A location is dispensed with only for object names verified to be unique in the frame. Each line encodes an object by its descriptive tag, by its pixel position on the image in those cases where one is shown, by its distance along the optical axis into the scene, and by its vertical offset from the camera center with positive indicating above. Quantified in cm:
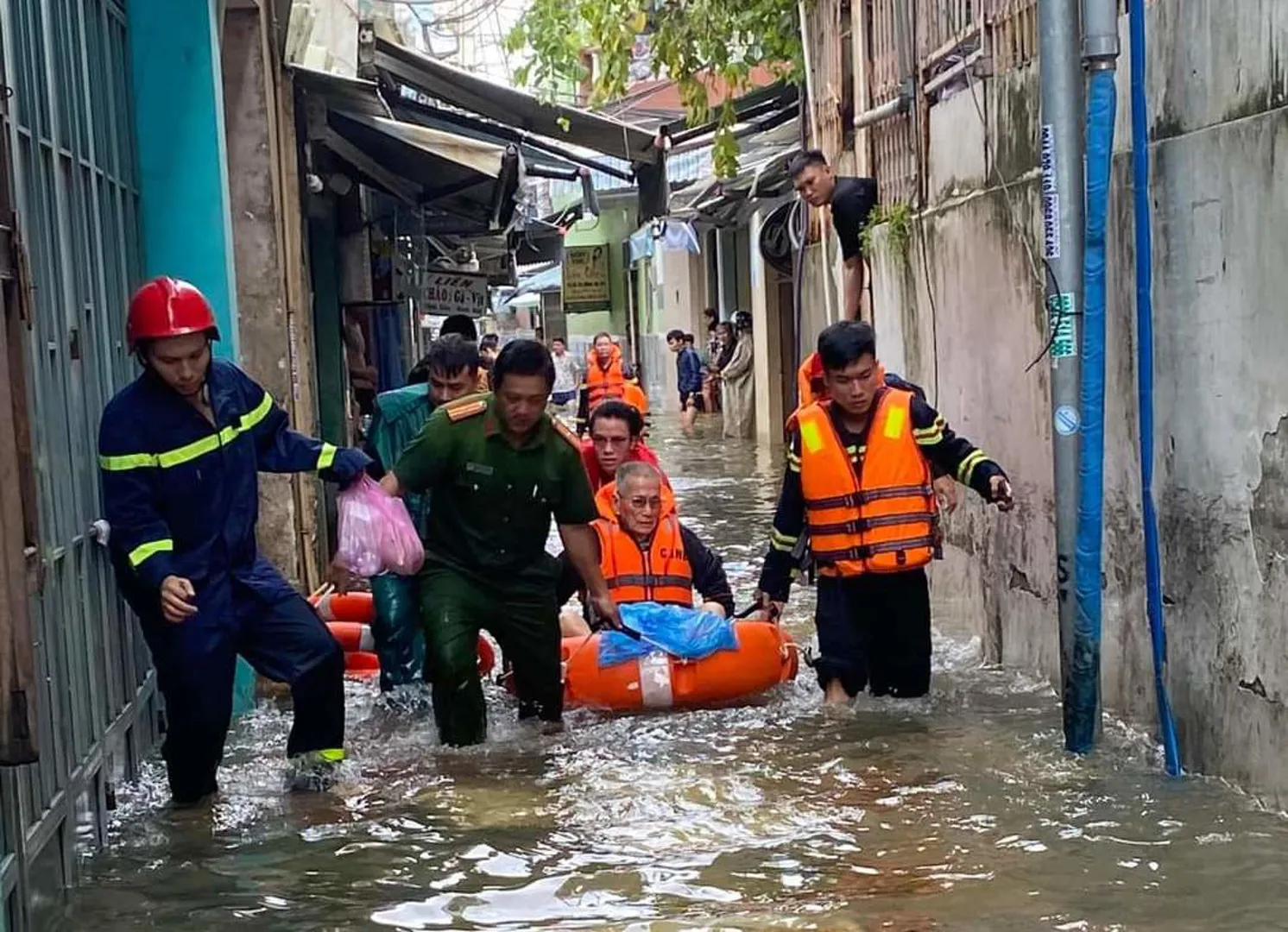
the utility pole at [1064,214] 574 +50
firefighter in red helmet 534 -39
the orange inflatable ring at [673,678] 718 -128
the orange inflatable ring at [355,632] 827 -116
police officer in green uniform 649 -52
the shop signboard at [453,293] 1777 +111
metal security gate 453 -1
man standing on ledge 955 +105
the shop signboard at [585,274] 4256 +285
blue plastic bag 720 -110
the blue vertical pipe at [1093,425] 554 -23
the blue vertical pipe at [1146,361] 551 -2
